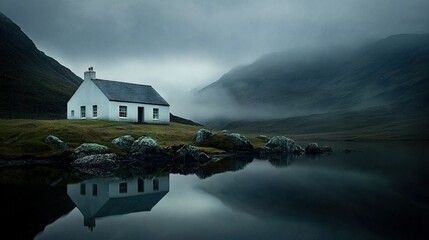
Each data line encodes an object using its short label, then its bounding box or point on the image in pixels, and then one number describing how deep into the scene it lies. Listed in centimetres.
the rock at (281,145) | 7050
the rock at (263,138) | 8872
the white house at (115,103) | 7106
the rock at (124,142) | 5206
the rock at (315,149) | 7456
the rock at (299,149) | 7466
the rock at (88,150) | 4519
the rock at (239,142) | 6562
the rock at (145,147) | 5031
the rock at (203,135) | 6512
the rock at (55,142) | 4759
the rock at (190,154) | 5078
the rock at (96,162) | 4191
